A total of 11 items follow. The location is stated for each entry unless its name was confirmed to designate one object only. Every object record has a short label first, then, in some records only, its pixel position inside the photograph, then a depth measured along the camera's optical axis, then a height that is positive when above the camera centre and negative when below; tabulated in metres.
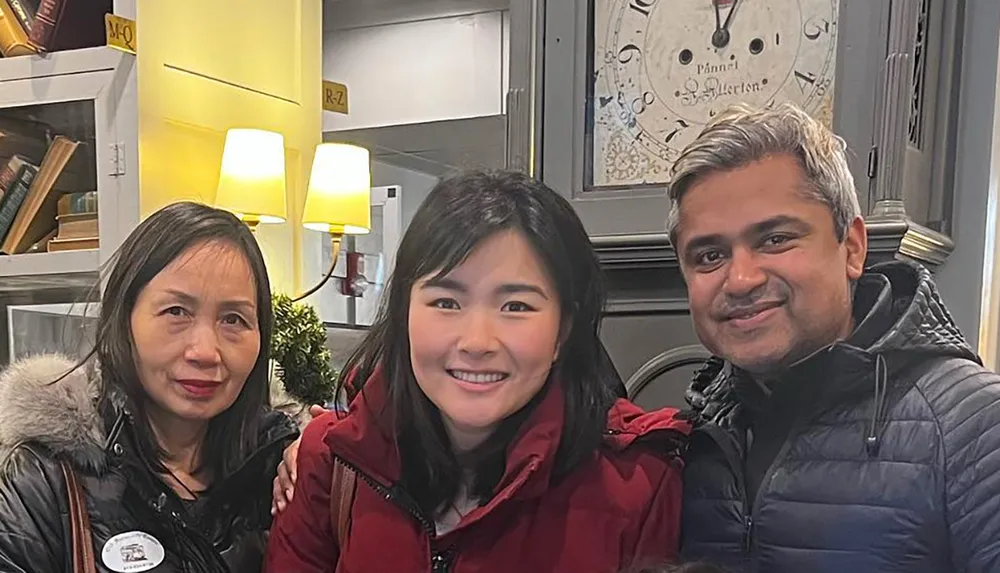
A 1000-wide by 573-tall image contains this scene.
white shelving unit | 2.45 +0.28
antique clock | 1.39 +0.22
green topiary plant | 2.30 -0.29
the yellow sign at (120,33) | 2.41 +0.48
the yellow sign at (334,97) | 3.19 +0.44
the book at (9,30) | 2.57 +0.51
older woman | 1.23 -0.26
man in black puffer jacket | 1.01 -0.14
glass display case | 2.61 -0.28
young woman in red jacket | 1.13 -0.23
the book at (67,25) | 2.53 +0.52
